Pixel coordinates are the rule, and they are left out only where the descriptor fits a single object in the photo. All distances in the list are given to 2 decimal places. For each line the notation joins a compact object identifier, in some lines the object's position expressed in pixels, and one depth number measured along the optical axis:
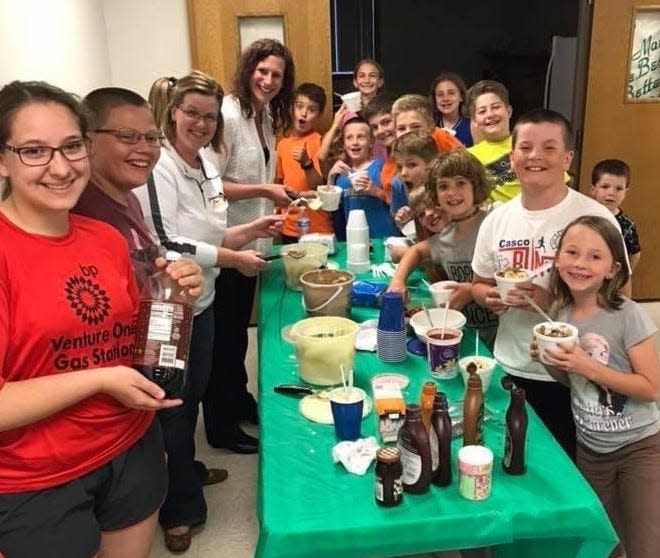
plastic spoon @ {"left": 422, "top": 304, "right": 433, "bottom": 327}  2.02
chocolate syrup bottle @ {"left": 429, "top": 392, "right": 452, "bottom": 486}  1.36
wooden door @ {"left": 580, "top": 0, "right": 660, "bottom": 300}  4.18
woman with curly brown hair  2.87
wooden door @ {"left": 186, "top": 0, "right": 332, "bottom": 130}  4.07
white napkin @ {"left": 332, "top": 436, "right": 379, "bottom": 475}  1.44
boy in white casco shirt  1.94
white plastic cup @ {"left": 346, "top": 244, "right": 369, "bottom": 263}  2.83
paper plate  1.65
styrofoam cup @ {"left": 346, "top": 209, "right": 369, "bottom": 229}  2.81
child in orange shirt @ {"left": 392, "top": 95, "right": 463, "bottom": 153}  3.17
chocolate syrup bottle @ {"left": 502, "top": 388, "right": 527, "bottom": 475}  1.39
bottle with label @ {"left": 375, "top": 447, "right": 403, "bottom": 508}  1.31
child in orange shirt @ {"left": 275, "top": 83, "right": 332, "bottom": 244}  4.02
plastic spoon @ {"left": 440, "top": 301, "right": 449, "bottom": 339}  1.82
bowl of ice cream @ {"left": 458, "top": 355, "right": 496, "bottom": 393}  1.67
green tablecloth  1.28
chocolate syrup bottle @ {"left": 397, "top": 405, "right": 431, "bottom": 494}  1.33
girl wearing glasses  1.20
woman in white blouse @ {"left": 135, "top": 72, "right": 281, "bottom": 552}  2.07
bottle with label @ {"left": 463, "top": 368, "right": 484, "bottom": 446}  1.44
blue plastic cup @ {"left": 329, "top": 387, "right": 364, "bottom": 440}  1.51
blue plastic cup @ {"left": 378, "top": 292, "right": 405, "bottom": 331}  1.90
